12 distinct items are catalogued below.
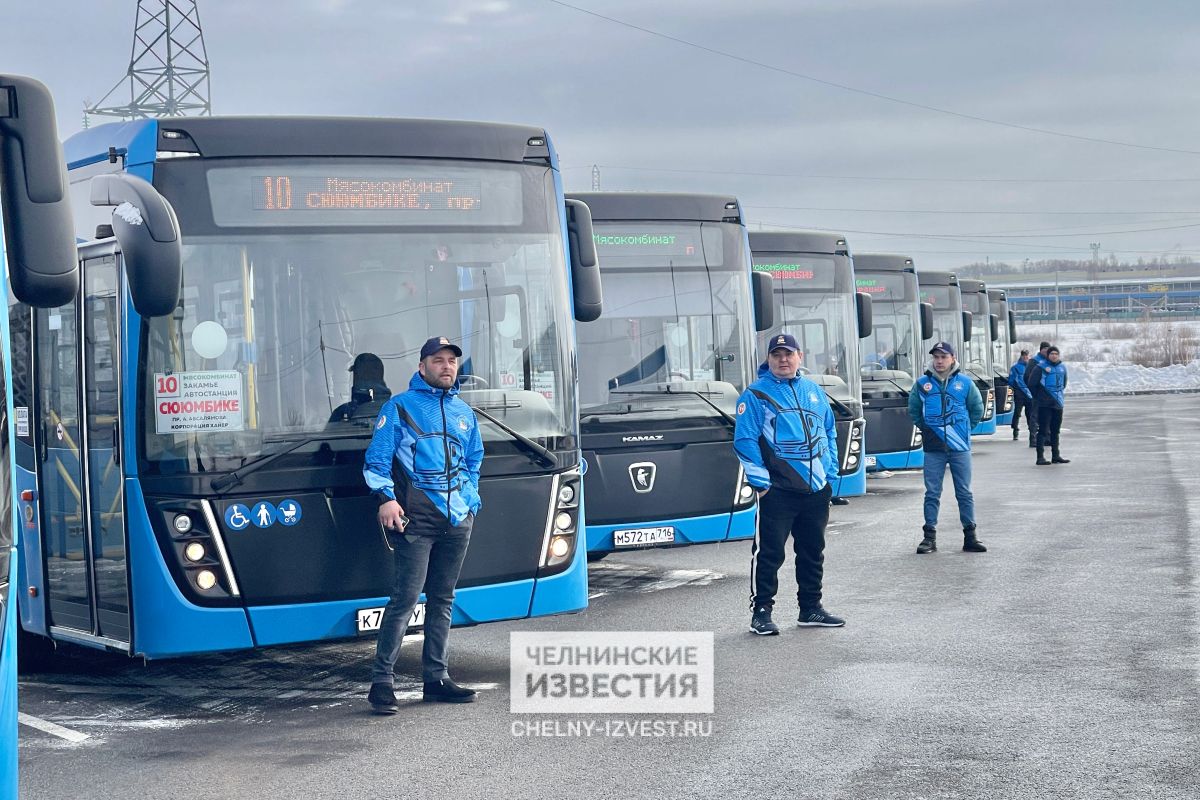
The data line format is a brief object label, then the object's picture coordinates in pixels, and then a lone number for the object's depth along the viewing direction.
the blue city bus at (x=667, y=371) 11.59
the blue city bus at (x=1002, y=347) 33.81
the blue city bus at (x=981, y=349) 29.69
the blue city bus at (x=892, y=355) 20.78
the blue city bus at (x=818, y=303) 17.69
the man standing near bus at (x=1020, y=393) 27.14
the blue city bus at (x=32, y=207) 4.64
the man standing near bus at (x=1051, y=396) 23.08
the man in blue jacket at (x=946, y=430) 12.87
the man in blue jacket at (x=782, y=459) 9.15
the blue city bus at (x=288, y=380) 7.20
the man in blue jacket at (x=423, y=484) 7.11
